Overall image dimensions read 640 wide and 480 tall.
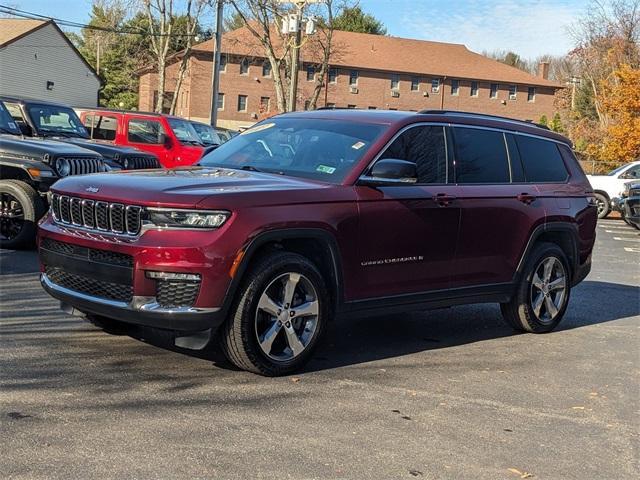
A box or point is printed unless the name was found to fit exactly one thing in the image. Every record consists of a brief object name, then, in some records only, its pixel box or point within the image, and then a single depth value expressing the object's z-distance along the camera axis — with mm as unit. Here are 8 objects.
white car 23938
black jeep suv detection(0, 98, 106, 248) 9281
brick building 63500
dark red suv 4902
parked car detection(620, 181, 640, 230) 18594
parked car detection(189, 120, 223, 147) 18844
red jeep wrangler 16812
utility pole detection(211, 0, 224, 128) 30812
